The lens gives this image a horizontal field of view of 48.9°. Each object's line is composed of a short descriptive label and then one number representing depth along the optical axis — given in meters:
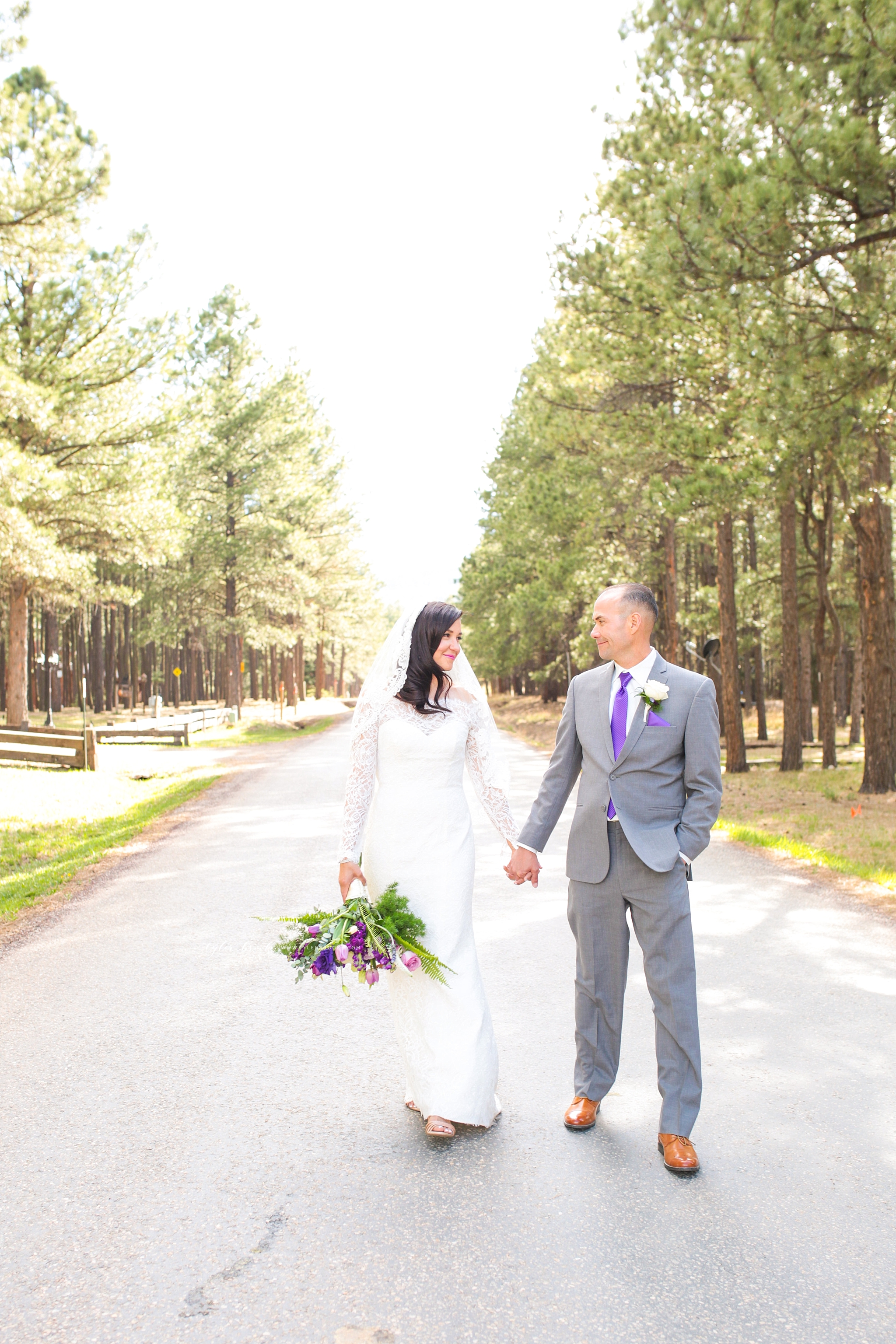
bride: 4.07
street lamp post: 36.87
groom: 3.87
